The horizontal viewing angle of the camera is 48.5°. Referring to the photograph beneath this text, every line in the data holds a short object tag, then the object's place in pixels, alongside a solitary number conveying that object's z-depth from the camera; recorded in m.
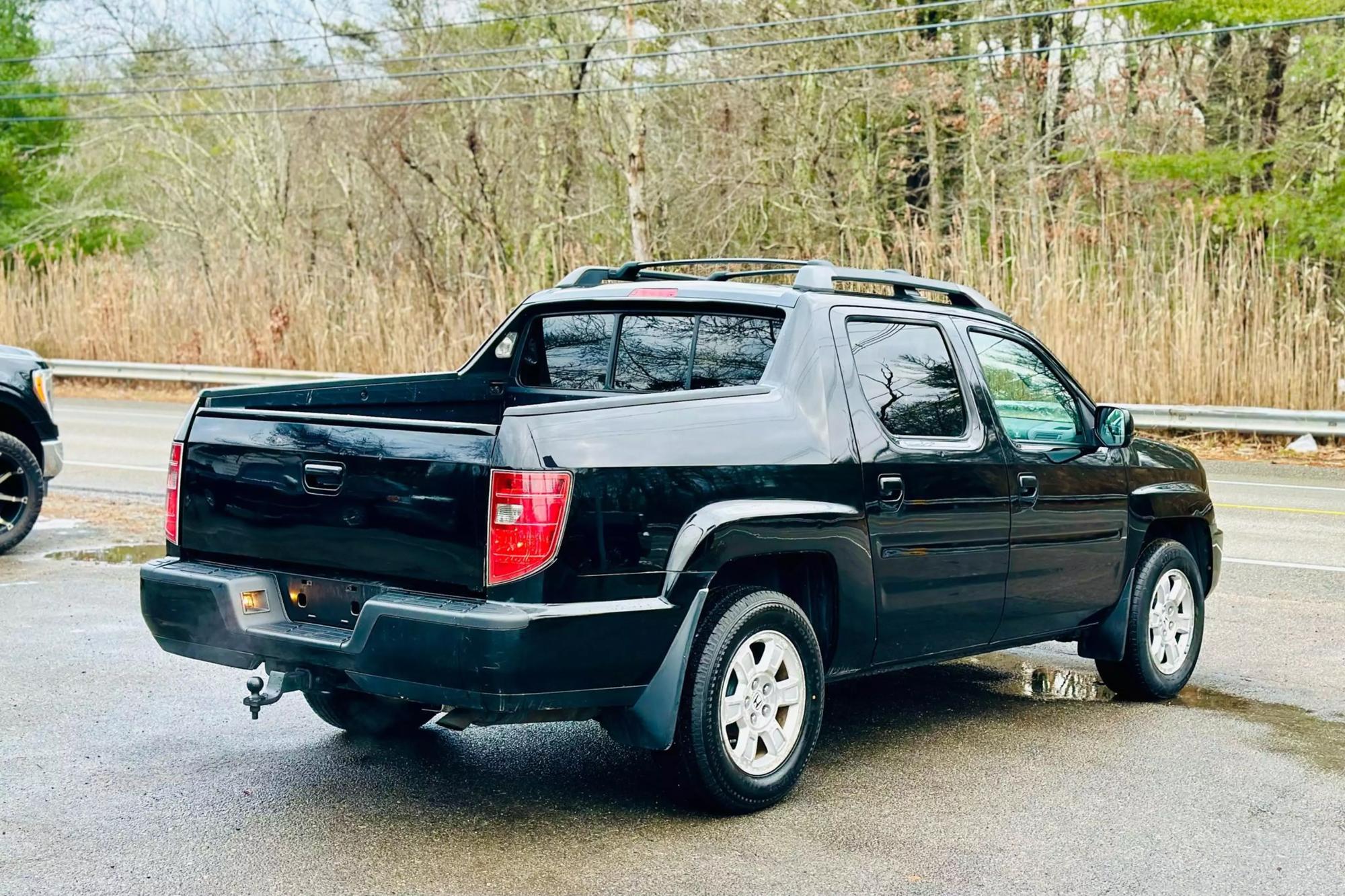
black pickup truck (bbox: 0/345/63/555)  9.65
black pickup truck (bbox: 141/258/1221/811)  4.39
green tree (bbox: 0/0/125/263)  41.59
